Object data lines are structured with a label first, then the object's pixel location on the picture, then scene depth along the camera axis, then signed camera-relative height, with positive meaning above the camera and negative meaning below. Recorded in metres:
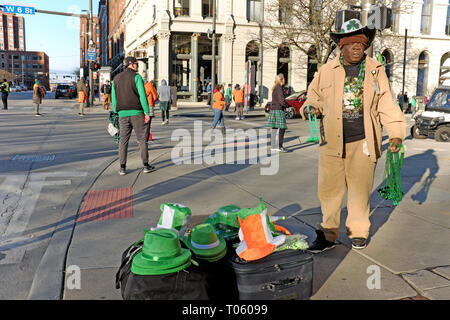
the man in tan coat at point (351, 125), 3.92 -0.24
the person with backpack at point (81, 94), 21.00 +0.07
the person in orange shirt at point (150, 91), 13.14 +0.16
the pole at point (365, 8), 7.24 +1.55
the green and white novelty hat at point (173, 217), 3.36 -0.95
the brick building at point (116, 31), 59.92 +10.35
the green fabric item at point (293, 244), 3.15 -1.08
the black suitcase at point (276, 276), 2.89 -1.23
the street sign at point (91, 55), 26.53 +2.56
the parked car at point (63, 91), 44.16 +0.43
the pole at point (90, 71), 26.90 +1.50
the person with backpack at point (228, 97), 27.99 +0.03
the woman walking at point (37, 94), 20.41 +0.04
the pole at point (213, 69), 28.17 +1.84
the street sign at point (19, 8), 23.50 +4.82
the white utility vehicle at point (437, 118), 13.48 -0.56
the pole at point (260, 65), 34.00 +2.64
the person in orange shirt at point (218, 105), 14.19 -0.25
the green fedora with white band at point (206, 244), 2.99 -1.05
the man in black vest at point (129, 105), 7.50 -0.16
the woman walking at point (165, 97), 17.03 -0.02
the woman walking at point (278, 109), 10.36 -0.26
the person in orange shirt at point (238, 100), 21.09 -0.15
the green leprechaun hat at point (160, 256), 2.69 -1.02
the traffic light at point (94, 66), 26.77 +1.85
